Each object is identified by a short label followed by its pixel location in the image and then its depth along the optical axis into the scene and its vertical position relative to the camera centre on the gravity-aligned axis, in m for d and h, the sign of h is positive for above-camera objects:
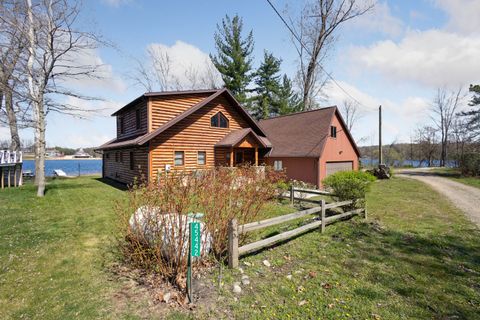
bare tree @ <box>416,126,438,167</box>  53.46 +3.77
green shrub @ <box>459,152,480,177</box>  23.94 -0.27
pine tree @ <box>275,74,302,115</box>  38.59 +9.85
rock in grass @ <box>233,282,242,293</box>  4.51 -2.44
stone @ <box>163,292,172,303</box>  4.15 -2.40
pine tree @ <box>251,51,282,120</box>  37.31 +11.26
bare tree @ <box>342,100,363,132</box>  52.56 +10.44
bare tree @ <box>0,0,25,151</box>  12.34 +6.11
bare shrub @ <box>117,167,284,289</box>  4.74 -1.22
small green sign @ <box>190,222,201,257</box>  3.94 -1.31
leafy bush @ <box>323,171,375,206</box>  9.62 -0.98
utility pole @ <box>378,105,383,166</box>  23.76 +3.12
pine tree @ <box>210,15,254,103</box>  33.94 +14.35
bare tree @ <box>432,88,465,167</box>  47.34 +6.86
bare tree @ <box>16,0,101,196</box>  12.33 +5.08
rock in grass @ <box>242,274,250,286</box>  4.79 -2.44
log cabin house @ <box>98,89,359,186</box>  15.90 +1.52
